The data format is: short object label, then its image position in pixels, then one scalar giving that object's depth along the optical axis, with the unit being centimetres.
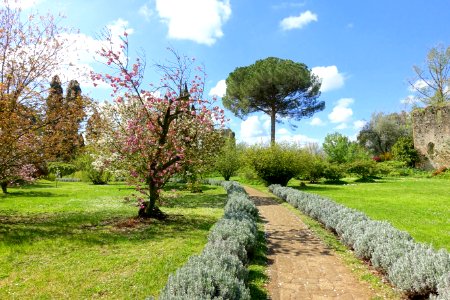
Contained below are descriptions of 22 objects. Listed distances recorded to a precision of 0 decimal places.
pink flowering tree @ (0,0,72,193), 1209
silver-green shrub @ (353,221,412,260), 746
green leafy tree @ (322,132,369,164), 4502
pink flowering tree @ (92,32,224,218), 1202
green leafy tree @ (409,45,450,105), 4262
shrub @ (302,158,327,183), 3199
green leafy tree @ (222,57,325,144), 4075
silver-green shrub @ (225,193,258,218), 1228
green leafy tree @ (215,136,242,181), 3634
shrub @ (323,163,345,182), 3353
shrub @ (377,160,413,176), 3705
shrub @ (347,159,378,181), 3362
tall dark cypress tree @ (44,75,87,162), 1304
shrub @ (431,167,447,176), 3612
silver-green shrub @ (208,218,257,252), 775
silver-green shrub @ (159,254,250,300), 444
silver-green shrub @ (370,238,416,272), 661
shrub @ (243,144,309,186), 2827
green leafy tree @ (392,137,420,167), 4219
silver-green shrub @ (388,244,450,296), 542
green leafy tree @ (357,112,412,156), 6044
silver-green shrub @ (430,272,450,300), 478
